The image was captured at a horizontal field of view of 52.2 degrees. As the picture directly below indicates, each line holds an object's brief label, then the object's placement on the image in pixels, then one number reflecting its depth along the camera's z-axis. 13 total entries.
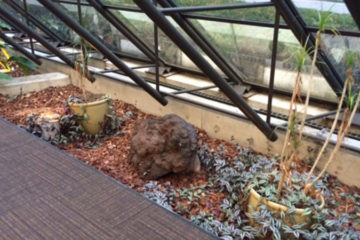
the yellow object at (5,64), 4.13
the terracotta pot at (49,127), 2.92
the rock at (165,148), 2.35
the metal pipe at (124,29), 3.25
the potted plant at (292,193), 1.67
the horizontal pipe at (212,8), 1.87
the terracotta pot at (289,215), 1.71
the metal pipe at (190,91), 2.70
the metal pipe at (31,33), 3.33
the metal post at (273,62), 2.01
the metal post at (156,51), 2.66
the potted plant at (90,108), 3.02
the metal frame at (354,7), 1.36
